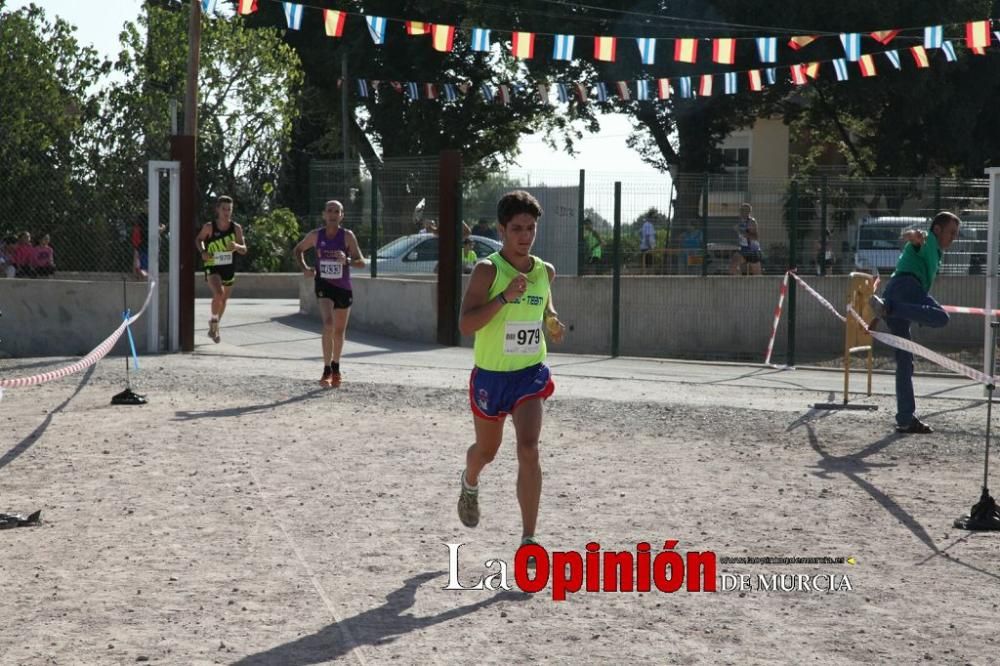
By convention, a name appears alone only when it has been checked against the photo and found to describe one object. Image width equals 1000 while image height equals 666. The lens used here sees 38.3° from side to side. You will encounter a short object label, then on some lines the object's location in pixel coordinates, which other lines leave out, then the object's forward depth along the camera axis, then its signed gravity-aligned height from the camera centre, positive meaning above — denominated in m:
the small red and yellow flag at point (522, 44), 20.11 +3.03
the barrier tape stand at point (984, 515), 7.86 -1.35
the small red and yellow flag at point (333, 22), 19.44 +3.16
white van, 21.36 +0.41
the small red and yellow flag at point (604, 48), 20.64 +3.07
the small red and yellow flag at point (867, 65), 23.16 +3.32
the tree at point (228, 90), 29.62 +3.48
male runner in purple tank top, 13.35 -0.15
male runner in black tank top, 17.20 +0.06
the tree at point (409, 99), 41.62 +4.84
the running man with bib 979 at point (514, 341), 6.71 -0.39
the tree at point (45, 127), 18.47 +1.80
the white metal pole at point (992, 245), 12.46 +0.22
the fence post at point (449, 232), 19.06 +0.34
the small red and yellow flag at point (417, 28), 19.94 +3.19
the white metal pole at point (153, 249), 17.09 +0.02
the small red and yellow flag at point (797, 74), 24.36 +3.27
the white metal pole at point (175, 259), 17.23 -0.10
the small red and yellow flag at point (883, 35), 20.28 +3.30
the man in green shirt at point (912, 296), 10.97 -0.23
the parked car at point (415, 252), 20.14 +0.06
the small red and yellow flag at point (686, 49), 20.48 +3.06
